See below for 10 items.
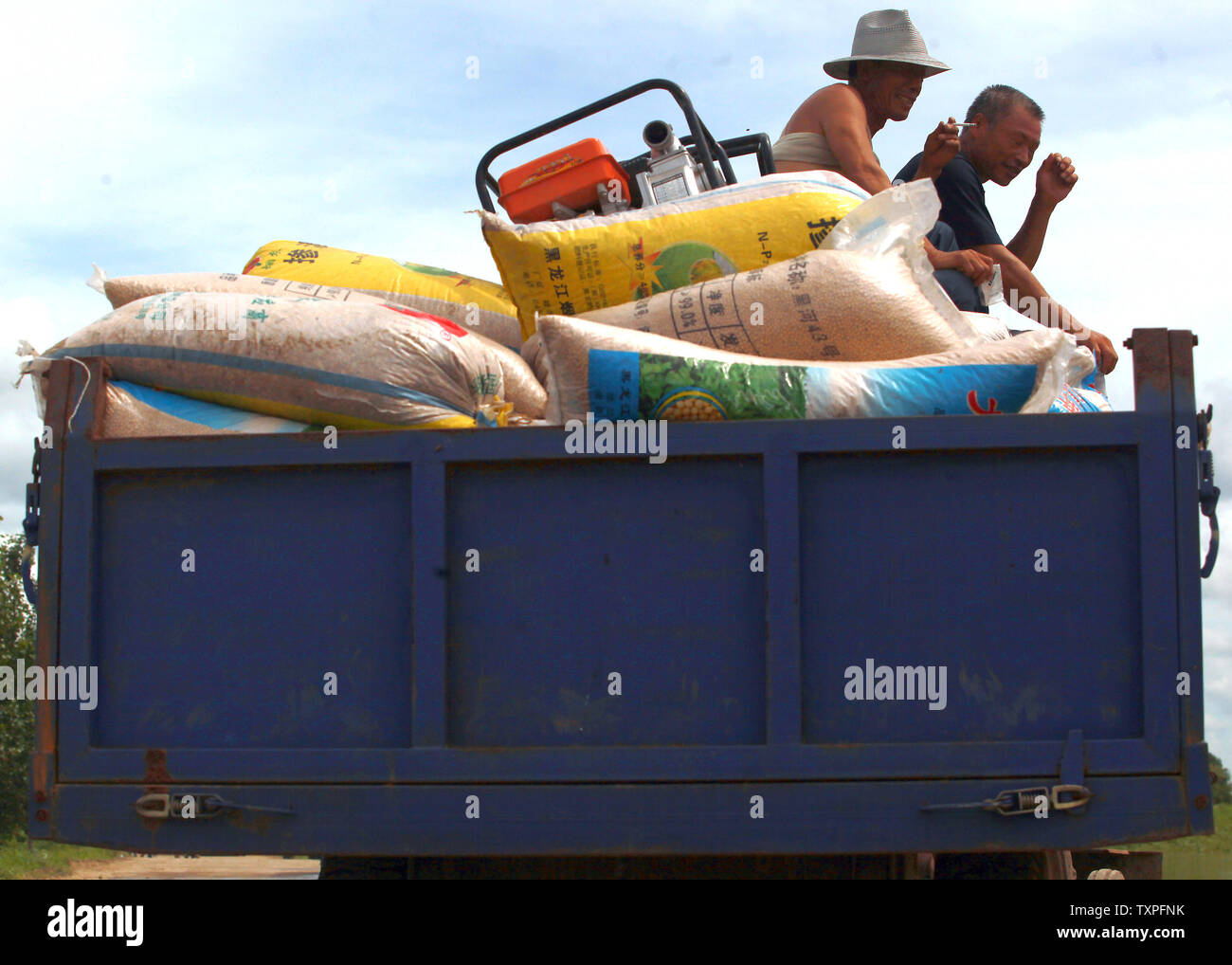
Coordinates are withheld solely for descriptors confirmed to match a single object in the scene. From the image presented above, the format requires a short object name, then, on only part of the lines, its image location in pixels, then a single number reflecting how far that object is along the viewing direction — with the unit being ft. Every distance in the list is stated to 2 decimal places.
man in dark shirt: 12.05
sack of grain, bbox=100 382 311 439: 7.85
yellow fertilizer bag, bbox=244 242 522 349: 9.80
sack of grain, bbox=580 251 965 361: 8.29
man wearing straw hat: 11.07
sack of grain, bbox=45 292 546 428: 7.83
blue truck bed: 6.91
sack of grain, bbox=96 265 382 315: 9.57
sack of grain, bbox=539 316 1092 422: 7.41
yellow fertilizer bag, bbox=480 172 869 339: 9.09
